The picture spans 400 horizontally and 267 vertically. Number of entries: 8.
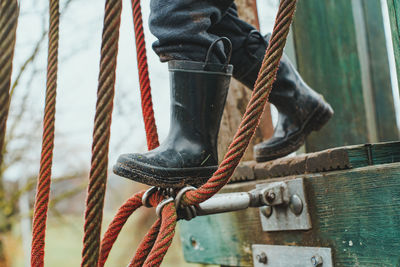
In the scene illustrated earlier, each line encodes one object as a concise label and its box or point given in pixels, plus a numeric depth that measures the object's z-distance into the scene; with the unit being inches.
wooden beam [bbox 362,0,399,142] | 77.1
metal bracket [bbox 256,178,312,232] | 44.4
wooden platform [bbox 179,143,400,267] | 36.7
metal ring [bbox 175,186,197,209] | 33.5
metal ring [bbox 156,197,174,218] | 32.4
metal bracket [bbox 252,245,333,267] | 42.6
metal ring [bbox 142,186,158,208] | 35.2
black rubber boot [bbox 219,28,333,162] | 48.2
